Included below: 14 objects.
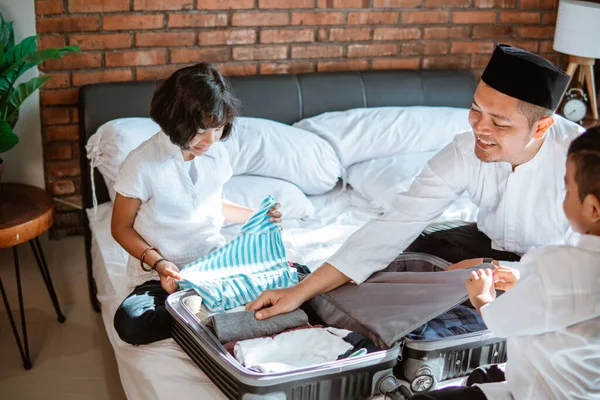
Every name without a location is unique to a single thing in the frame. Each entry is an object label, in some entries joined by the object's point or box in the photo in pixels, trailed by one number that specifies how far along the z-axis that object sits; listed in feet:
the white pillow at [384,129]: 9.70
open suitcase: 5.01
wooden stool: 7.88
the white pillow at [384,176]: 8.94
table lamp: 10.49
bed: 6.00
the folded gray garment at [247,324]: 5.49
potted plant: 8.20
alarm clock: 11.23
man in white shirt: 5.90
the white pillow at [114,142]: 8.41
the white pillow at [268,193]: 8.57
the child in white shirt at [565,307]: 4.44
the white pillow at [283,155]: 9.03
